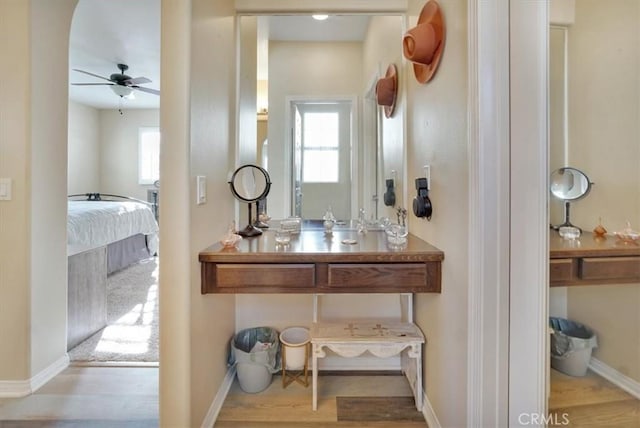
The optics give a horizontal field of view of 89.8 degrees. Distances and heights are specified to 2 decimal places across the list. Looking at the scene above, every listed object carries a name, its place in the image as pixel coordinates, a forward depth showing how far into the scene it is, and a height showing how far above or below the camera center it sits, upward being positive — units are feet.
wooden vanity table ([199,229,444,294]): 4.54 -0.79
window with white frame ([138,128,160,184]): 21.81 +4.56
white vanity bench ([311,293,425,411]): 5.27 -2.07
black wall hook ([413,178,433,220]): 4.95 +0.24
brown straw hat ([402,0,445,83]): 4.45 +2.48
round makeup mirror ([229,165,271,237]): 5.97 +0.61
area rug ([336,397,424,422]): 5.19 -3.25
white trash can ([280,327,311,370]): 5.99 -2.47
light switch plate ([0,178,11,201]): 5.74 +0.48
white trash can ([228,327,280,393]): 5.73 -2.62
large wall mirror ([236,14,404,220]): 6.64 +2.07
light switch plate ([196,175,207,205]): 4.51 +0.38
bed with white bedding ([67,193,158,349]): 7.55 -1.12
